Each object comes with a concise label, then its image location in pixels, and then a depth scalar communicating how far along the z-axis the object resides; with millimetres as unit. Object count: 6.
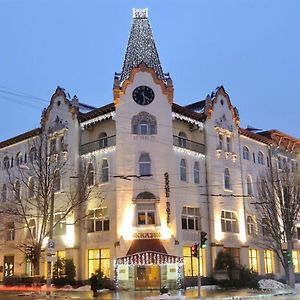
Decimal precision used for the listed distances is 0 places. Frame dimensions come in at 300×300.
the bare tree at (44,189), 28361
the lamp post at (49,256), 23392
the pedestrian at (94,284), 24648
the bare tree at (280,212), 30961
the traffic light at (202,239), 23966
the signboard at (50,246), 23565
